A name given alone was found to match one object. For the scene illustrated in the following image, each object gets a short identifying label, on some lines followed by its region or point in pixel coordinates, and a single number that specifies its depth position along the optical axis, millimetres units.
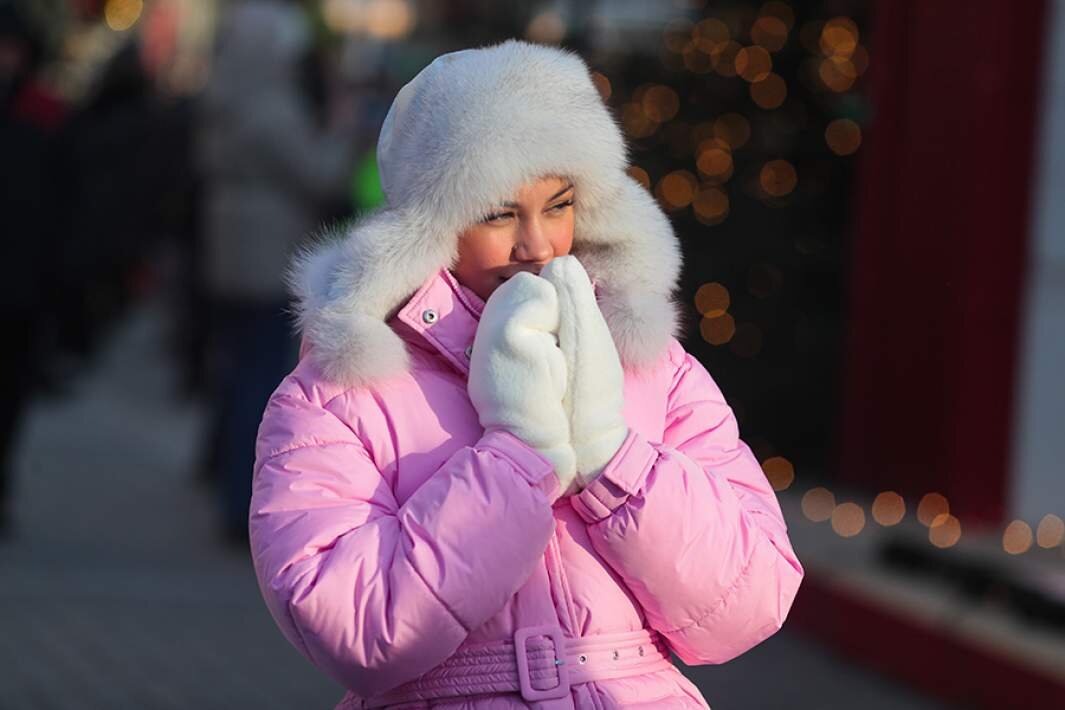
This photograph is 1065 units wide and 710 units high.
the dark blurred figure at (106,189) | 14863
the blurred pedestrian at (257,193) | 13039
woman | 4466
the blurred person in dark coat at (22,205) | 13059
